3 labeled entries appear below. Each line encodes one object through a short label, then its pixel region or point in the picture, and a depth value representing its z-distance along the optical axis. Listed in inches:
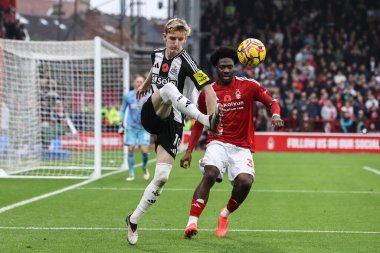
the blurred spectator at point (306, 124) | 1228.5
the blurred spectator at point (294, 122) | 1227.9
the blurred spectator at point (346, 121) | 1220.5
